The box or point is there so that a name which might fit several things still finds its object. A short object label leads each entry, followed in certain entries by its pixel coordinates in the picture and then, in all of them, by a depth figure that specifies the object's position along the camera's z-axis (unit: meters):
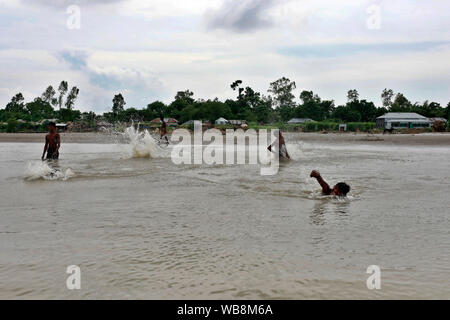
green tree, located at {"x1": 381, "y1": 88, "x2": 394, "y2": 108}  117.12
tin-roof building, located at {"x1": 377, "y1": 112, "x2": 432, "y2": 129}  72.06
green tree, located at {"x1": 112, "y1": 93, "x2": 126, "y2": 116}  124.88
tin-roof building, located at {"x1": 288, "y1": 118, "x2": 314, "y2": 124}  91.75
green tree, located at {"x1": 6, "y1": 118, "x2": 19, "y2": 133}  64.12
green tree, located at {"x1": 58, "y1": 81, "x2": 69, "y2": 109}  111.50
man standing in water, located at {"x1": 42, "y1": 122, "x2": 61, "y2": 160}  14.36
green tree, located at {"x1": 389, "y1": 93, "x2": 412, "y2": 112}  86.44
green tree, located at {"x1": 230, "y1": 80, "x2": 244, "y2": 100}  102.91
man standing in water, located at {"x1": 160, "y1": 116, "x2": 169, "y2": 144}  25.46
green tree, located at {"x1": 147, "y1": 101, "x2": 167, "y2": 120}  99.44
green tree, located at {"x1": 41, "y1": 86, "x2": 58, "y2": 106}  115.31
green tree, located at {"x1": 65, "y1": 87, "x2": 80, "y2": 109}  109.62
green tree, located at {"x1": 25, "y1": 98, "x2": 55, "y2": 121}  93.88
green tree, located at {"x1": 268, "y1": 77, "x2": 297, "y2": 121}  114.88
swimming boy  8.17
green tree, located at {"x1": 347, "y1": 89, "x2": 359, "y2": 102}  109.59
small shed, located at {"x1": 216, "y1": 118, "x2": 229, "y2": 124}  82.94
